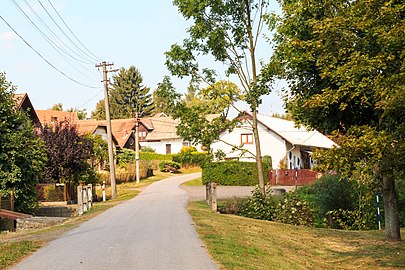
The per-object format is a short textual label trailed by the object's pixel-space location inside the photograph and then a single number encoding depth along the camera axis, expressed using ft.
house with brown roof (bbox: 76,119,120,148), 221.87
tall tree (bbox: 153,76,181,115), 80.28
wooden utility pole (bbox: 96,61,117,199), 127.16
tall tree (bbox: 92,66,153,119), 390.62
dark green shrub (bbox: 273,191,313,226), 75.15
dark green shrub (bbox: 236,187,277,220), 77.71
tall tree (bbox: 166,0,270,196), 78.23
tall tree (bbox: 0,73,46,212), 82.33
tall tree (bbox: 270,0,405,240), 39.91
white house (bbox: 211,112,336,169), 177.99
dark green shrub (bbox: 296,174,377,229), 77.00
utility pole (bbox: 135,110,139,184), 170.01
